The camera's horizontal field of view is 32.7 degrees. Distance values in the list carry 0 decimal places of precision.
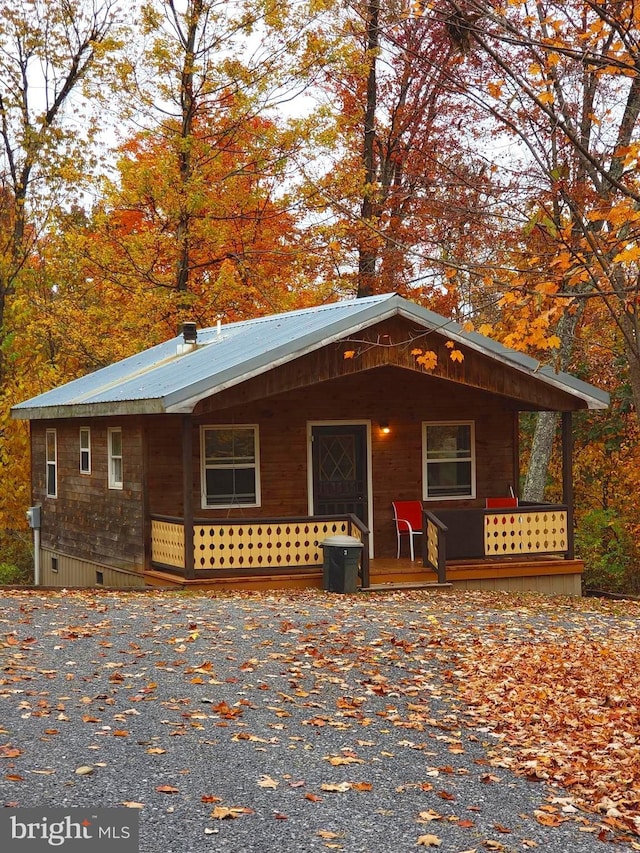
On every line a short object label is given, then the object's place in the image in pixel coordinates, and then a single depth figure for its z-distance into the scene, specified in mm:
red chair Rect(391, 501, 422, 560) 19250
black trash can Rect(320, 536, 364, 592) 16359
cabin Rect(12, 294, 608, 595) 16578
